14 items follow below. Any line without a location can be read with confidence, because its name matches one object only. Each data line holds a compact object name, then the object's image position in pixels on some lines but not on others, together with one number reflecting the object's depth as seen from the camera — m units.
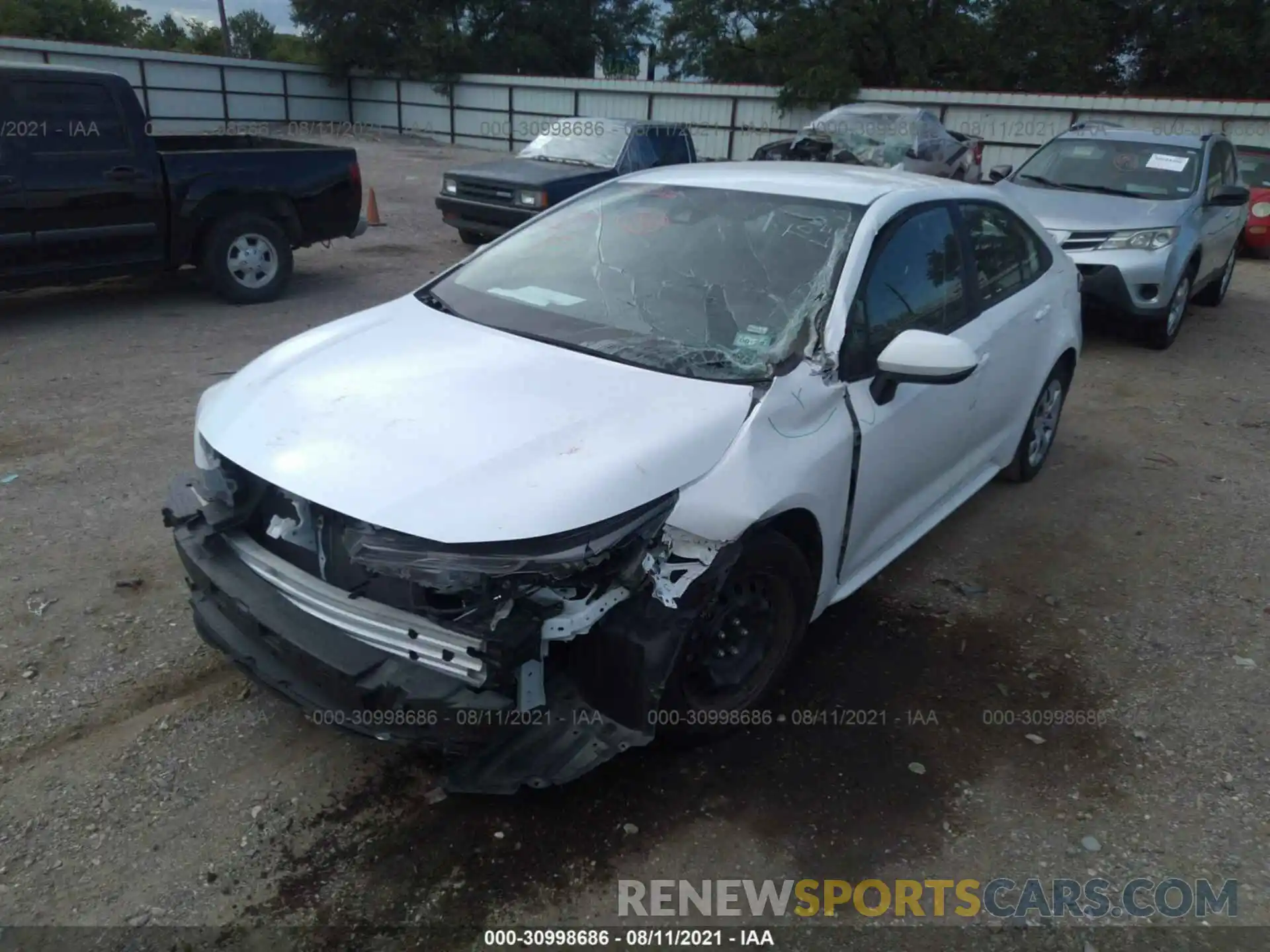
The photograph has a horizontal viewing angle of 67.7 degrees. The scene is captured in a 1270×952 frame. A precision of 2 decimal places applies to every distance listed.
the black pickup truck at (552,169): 10.50
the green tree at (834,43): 24.69
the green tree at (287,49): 56.34
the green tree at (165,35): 52.88
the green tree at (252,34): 63.59
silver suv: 8.03
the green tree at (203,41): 52.22
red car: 13.79
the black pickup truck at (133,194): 7.02
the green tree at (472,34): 30.83
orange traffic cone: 12.81
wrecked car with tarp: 13.41
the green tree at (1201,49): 26.12
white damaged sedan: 2.46
